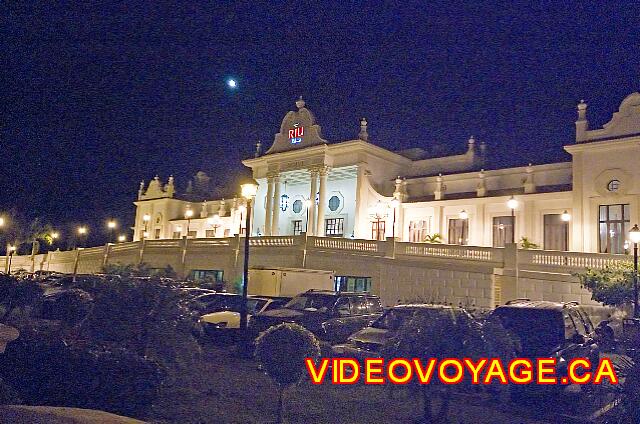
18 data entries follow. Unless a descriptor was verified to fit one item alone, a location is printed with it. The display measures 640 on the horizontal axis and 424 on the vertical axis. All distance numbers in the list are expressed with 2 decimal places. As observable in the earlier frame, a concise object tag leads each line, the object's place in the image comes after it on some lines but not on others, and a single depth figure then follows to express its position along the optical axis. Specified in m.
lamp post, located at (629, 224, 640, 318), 16.21
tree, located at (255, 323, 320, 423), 7.23
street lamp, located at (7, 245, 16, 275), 47.08
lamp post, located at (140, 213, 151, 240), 57.12
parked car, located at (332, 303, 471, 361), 11.33
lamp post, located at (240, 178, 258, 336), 13.37
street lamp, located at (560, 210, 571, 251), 28.63
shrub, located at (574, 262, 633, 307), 17.25
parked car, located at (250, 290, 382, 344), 13.50
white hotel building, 26.53
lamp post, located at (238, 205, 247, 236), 45.40
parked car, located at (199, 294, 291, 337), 14.04
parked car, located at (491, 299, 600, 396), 9.53
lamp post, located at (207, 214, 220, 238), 48.70
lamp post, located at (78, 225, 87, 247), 61.97
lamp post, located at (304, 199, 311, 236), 39.53
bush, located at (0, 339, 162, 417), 6.85
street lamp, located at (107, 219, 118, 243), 68.12
